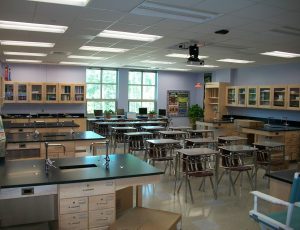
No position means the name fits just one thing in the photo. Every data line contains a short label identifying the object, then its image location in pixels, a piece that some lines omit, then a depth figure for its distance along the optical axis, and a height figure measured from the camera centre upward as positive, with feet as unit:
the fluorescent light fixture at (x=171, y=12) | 12.52 +4.18
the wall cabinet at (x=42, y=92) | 35.06 +1.25
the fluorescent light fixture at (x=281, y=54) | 24.00 +4.51
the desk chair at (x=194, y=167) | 15.90 -3.41
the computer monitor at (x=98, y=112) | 38.60 -1.16
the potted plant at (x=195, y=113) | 42.90 -1.06
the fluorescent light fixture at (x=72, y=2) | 12.13 +4.17
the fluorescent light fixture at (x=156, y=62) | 31.91 +4.73
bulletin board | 45.01 +0.41
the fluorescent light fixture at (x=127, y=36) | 17.98 +4.34
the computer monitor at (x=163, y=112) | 41.75 -0.97
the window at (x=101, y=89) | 40.52 +2.02
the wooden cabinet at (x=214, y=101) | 37.29 +0.71
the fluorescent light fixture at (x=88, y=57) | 28.78 +4.61
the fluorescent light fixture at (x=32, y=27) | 16.19 +4.27
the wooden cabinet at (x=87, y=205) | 9.45 -3.34
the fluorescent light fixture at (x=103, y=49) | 23.22 +4.45
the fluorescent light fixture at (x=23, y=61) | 33.31 +4.71
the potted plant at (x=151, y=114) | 40.60 -1.26
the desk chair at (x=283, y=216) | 7.09 -2.88
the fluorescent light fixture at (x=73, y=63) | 35.47 +4.82
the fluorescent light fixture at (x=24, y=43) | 21.75 +4.38
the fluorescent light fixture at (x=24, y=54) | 27.27 +4.51
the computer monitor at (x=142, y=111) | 41.14 -0.88
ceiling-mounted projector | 20.24 +3.45
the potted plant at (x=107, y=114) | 38.27 -1.31
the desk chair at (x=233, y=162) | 17.36 -3.40
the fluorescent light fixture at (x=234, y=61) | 28.86 +4.66
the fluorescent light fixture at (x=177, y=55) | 26.71 +4.55
